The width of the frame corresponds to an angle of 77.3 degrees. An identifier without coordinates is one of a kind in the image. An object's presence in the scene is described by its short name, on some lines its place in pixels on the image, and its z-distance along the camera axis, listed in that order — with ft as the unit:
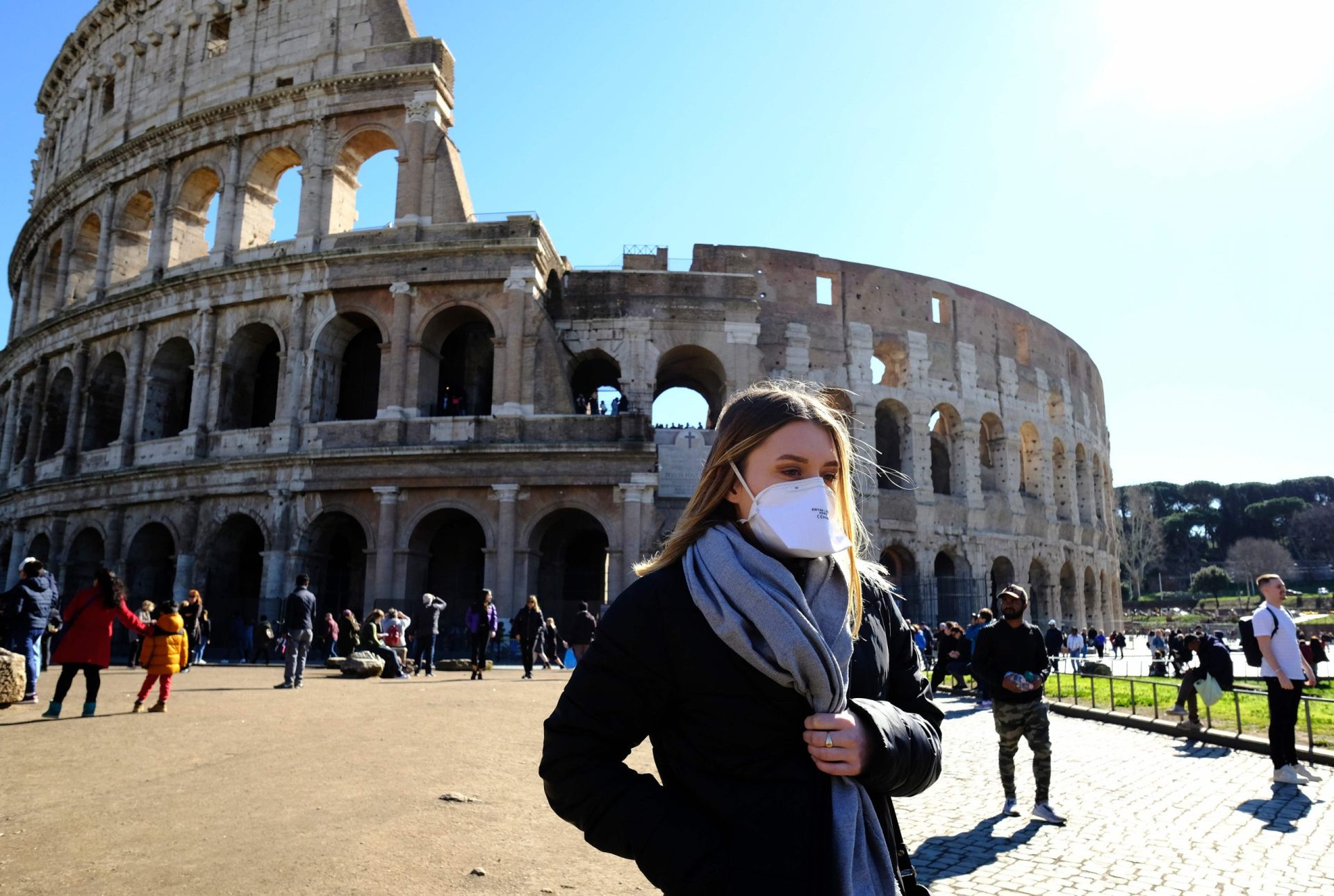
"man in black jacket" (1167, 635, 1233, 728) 28.43
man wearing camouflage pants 18.01
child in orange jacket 28.76
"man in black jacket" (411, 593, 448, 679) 46.11
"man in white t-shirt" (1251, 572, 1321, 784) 20.84
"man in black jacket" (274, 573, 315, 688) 37.68
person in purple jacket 44.09
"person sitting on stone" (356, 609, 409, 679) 45.73
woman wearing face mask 4.94
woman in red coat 26.58
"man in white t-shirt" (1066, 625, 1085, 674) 75.88
